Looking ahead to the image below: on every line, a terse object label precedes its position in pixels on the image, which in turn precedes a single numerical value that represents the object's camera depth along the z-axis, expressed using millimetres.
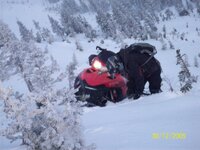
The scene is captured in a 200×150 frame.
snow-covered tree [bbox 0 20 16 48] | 25125
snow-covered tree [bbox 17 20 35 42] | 46706
